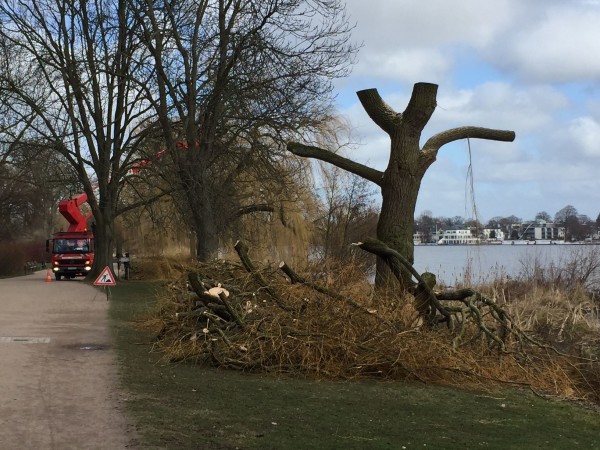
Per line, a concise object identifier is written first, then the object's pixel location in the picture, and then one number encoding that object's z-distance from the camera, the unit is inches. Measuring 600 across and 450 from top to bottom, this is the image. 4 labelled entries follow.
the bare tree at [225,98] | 926.4
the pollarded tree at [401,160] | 472.7
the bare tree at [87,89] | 1138.0
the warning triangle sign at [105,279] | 829.8
